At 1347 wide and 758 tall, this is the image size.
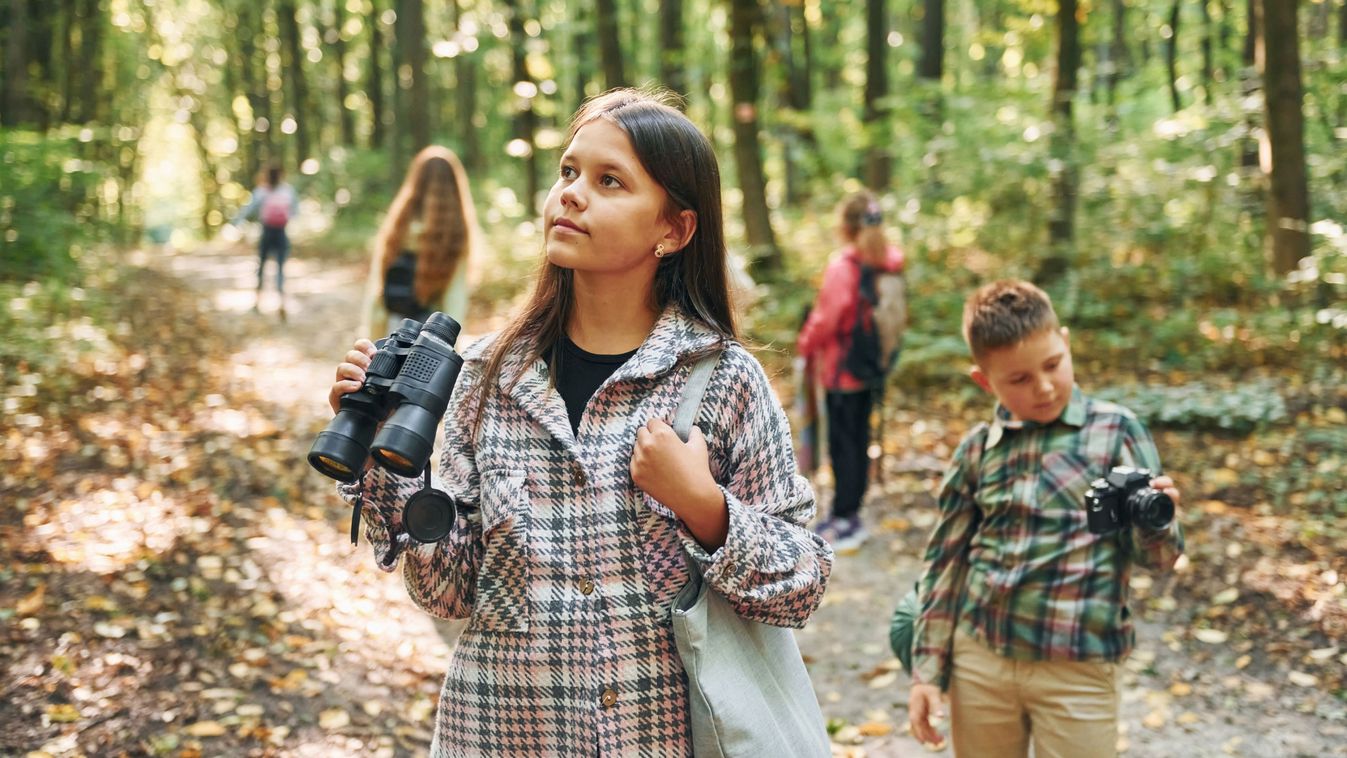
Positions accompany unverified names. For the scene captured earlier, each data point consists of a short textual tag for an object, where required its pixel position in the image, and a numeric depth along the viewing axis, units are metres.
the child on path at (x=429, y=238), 6.97
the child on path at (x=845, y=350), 7.03
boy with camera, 2.93
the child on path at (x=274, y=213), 15.52
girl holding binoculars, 1.90
